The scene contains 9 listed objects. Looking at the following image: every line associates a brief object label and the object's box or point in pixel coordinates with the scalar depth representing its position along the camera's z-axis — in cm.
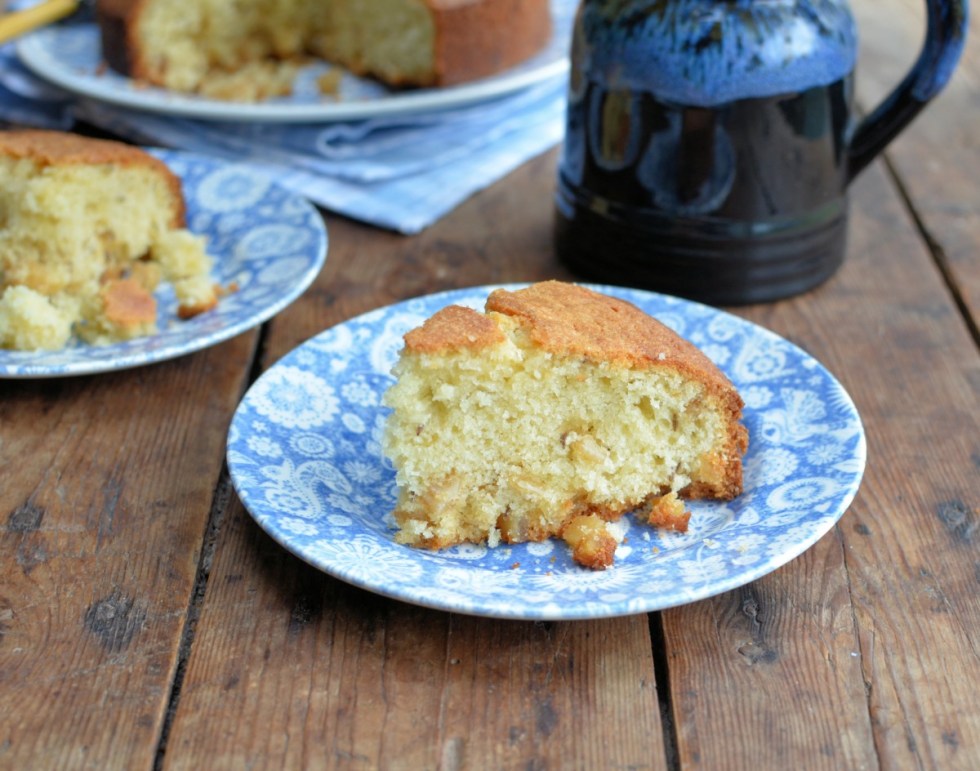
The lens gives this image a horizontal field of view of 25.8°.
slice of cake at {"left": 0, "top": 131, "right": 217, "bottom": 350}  63
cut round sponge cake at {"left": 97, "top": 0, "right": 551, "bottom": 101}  81
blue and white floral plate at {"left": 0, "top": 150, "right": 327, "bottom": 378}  61
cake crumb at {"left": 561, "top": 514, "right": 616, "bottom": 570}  53
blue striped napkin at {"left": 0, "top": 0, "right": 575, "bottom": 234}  76
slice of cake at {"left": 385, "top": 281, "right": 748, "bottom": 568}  54
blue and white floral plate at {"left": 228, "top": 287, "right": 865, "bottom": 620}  51
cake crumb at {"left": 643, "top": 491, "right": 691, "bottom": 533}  55
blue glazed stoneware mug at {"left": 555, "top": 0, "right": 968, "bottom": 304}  63
